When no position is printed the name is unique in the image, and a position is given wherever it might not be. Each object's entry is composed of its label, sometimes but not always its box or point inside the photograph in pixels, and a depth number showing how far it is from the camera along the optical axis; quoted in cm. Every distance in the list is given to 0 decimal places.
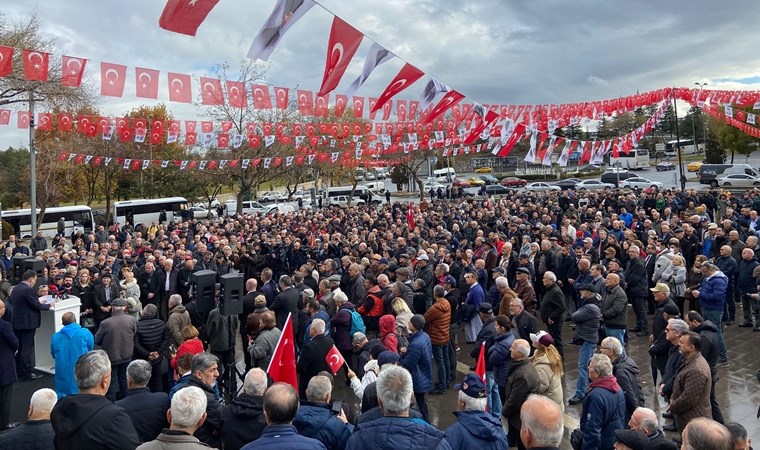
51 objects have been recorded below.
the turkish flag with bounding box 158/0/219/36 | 633
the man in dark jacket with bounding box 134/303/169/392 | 626
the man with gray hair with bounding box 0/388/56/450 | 337
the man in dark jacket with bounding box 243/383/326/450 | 287
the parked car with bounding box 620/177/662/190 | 4161
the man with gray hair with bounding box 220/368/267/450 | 365
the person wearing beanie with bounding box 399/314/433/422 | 566
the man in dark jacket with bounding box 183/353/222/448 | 384
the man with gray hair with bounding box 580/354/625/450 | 416
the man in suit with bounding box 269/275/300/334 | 756
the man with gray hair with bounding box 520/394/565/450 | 280
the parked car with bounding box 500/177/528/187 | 5678
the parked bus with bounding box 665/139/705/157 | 7344
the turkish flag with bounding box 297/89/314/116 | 1752
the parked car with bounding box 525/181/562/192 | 4597
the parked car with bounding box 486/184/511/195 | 4805
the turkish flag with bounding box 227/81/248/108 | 1541
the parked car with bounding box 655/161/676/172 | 6069
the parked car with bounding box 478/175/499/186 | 5606
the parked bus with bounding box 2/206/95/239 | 2919
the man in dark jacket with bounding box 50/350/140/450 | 320
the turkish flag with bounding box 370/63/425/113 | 1002
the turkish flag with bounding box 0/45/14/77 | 1121
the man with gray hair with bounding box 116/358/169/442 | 368
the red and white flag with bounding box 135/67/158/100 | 1240
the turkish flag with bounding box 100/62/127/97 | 1209
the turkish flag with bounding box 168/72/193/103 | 1337
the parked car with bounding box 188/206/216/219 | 4491
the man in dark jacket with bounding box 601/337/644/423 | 462
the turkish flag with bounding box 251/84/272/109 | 1582
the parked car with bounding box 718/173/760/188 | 3703
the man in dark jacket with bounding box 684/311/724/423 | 521
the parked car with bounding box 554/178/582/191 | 4791
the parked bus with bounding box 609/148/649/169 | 6297
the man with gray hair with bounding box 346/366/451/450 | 303
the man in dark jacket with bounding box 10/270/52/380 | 731
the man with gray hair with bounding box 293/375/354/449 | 361
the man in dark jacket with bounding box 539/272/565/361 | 734
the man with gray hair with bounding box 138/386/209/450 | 291
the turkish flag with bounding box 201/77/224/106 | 1451
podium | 824
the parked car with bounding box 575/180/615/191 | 4384
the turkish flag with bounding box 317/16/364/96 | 815
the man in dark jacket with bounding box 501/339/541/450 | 469
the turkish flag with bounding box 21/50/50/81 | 1195
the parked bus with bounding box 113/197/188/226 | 3291
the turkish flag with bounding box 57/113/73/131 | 1716
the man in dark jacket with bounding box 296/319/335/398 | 546
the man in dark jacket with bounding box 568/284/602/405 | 651
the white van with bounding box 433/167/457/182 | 6457
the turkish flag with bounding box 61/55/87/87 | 1250
